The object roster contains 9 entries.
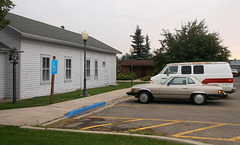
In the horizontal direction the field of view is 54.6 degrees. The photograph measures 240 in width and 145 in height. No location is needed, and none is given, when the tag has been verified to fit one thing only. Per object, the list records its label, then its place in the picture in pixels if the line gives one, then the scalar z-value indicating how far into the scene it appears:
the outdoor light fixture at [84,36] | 13.86
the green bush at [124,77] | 35.19
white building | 13.00
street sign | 10.65
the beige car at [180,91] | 10.88
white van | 13.36
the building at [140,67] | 41.14
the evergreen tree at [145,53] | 61.12
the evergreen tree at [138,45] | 61.40
